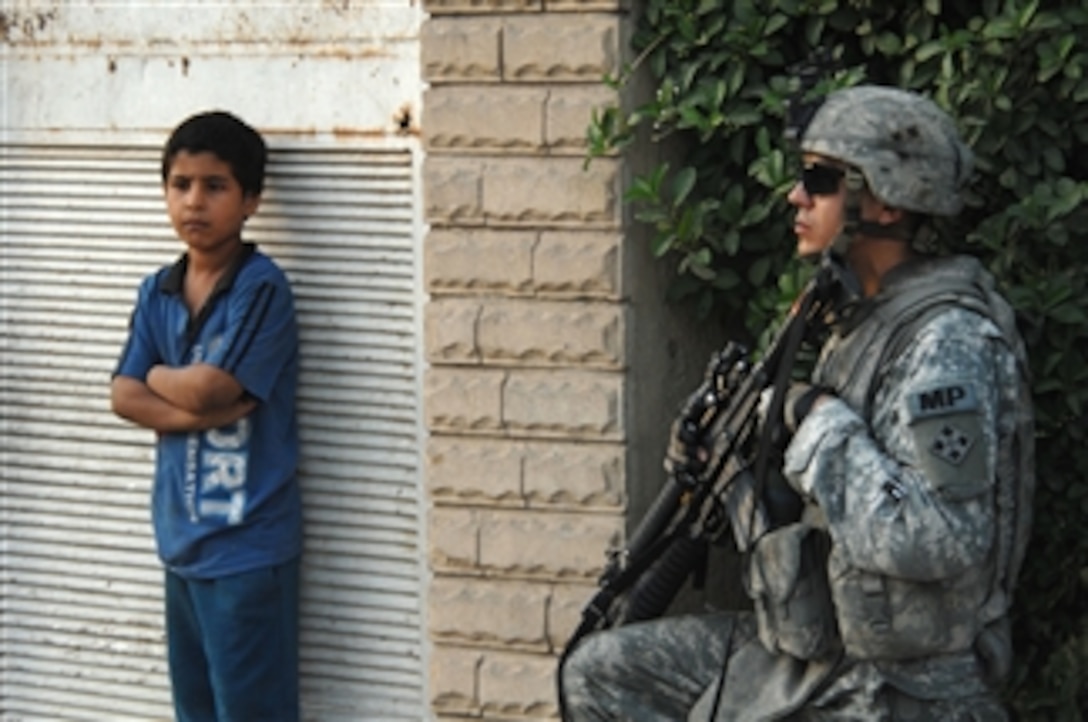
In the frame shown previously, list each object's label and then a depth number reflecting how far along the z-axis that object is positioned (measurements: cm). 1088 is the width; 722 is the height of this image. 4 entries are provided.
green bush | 827
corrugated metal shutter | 958
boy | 936
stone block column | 871
